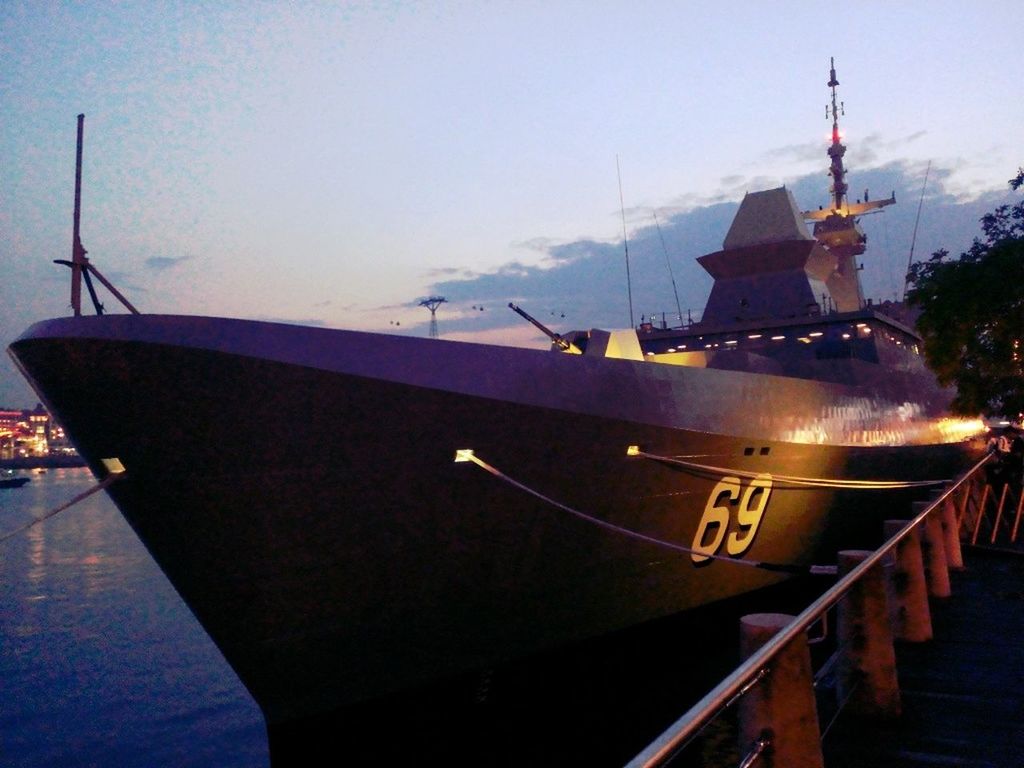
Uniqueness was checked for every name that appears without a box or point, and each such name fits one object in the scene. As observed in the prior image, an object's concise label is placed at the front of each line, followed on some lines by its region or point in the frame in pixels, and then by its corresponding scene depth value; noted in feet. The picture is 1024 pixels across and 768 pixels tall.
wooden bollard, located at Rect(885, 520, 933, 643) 18.84
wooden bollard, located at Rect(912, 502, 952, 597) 23.52
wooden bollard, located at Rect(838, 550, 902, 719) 13.97
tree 52.95
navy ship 19.08
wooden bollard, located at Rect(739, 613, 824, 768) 9.52
